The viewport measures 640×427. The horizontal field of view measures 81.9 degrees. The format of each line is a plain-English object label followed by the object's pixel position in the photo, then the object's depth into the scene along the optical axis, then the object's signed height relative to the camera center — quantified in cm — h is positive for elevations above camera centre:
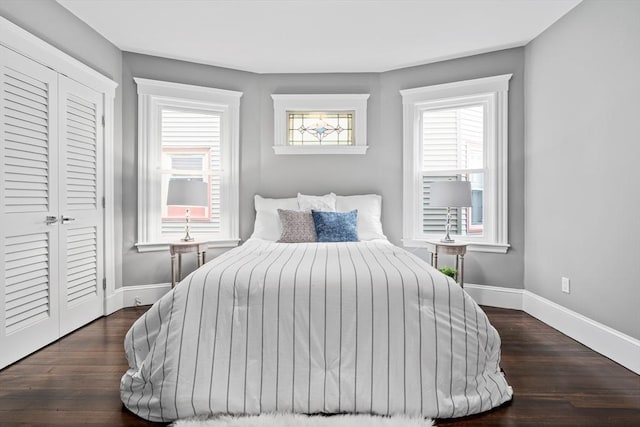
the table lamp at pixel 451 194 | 352 +15
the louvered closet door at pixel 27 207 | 240 +1
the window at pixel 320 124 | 424 +100
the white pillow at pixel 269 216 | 367 -7
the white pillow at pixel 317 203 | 377 +7
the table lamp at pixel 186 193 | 356 +15
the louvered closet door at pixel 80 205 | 296 +3
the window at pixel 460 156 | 374 +58
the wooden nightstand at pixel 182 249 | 353 -39
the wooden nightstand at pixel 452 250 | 354 -40
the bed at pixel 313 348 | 173 -67
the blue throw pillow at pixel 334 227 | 338 -16
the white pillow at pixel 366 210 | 376 -1
